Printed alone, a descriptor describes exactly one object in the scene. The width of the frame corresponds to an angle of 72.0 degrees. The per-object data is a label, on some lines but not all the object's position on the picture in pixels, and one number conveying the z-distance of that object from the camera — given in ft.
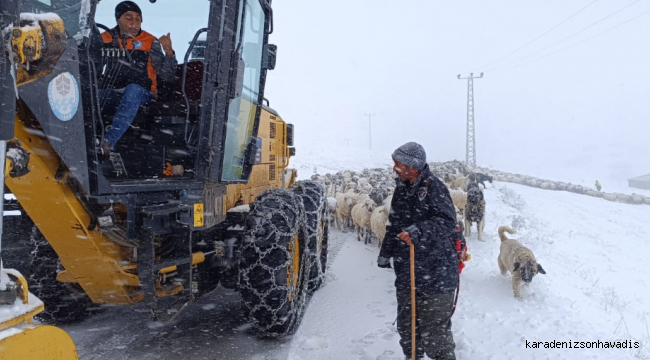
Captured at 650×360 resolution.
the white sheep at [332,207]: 41.32
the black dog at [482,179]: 81.21
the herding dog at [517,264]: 18.53
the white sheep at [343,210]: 39.99
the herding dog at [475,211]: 33.40
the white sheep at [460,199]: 38.13
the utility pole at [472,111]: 157.99
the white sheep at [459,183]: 59.41
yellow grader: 5.49
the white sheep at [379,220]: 29.32
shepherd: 11.30
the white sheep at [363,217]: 33.96
